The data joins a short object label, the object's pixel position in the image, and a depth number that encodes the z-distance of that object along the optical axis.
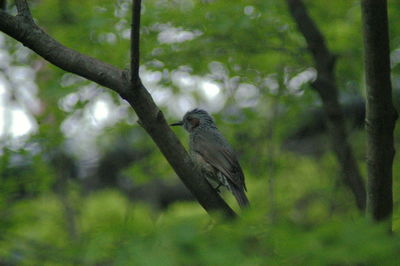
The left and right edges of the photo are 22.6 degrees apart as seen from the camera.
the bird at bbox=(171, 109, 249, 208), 10.07
